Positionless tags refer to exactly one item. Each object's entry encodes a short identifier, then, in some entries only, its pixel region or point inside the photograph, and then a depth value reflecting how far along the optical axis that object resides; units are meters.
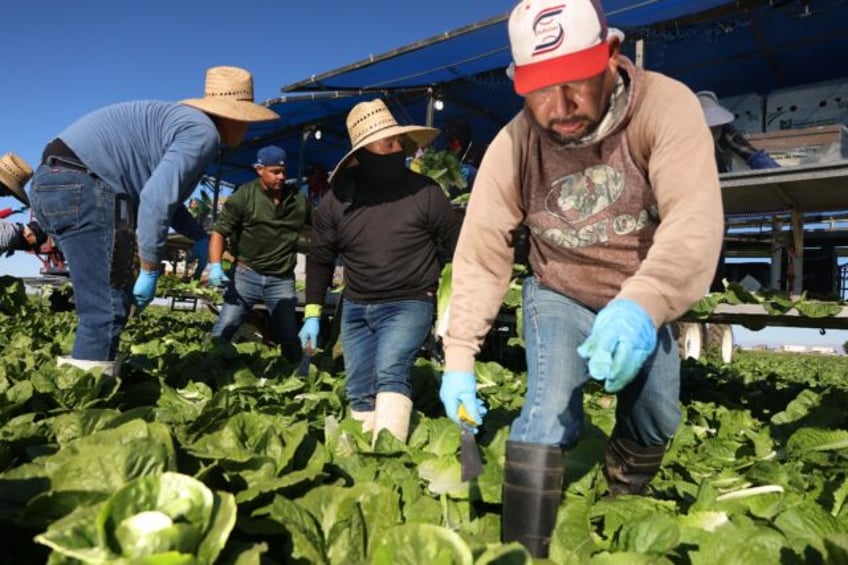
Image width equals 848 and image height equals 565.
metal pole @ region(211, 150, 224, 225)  14.71
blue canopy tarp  7.92
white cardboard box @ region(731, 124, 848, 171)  5.32
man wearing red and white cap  1.73
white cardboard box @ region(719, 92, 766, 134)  8.93
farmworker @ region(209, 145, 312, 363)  5.50
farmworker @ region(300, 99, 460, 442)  3.57
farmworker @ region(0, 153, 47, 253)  4.60
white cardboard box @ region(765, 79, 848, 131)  8.26
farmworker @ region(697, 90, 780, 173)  5.37
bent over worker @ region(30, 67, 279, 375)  3.22
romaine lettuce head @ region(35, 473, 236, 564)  1.34
